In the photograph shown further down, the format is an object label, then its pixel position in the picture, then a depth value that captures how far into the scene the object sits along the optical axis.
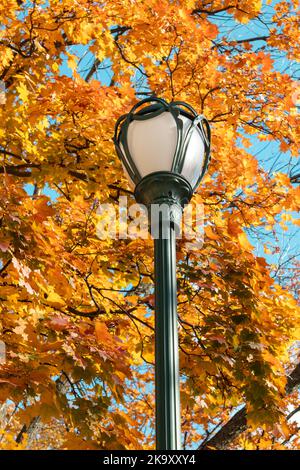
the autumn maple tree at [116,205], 3.59
